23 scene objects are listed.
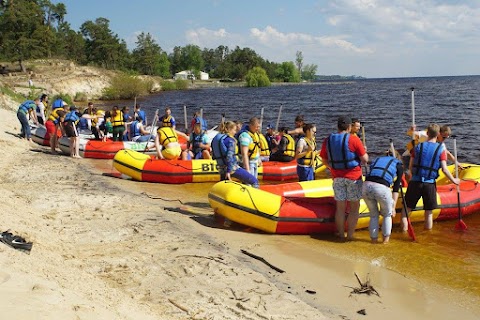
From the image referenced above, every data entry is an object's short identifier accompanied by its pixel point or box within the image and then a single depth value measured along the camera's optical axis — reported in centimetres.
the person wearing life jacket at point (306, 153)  772
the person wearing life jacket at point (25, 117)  1337
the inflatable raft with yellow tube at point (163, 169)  1005
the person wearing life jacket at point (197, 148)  1080
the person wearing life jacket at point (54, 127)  1251
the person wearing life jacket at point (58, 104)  1470
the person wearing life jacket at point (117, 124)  1391
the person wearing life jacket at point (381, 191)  603
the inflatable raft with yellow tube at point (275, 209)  654
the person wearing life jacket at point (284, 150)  1094
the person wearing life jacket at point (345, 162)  602
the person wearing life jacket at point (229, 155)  706
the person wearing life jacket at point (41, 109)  1594
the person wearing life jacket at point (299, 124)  890
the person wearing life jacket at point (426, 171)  636
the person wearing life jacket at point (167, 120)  1250
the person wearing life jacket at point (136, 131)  1439
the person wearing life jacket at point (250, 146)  716
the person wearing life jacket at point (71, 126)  1198
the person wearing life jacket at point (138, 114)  1559
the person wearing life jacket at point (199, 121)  1053
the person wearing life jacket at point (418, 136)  729
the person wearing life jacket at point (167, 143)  998
